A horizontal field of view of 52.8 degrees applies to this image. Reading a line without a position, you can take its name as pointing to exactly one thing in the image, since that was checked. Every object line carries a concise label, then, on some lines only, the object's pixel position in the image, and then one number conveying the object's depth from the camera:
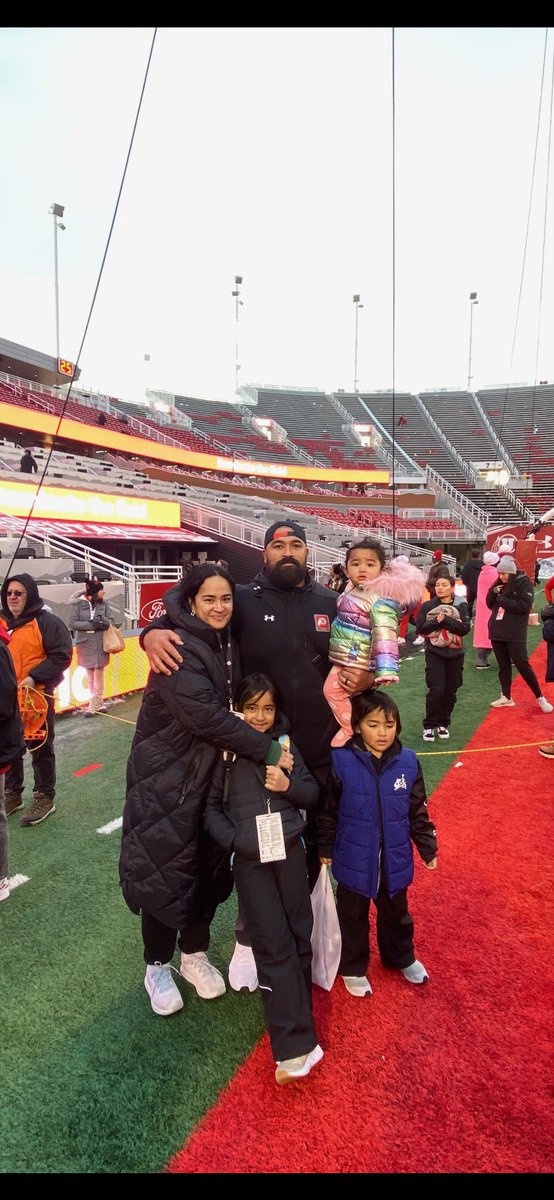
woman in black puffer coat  2.05
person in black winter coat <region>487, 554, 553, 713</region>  5.95
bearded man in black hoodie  2.37
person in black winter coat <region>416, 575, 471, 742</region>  5.07
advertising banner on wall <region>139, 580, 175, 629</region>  10.23
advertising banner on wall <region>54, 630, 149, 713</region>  6.72
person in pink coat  8.61
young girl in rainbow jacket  2.43
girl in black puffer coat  2.01
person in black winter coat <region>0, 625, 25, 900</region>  2.96
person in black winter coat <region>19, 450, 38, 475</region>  17.12
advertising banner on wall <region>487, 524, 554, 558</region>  13.53
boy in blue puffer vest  2.39
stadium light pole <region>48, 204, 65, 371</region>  36.88
